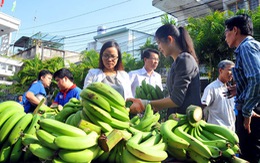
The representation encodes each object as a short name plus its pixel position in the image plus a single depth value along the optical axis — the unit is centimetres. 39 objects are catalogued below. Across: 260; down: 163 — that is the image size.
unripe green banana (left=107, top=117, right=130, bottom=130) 118
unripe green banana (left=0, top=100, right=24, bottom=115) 138
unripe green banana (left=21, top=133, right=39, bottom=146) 112
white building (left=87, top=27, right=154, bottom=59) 2236
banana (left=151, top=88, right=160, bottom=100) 230
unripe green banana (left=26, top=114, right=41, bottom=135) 125
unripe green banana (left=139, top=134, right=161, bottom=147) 105
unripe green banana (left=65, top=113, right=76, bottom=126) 130
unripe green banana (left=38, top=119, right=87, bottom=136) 101
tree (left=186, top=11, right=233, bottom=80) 907
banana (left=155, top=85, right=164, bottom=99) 234
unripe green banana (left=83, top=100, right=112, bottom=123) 113
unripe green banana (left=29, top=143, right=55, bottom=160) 98
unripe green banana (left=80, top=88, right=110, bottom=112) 116
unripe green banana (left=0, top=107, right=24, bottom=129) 129
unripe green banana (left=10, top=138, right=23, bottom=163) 119
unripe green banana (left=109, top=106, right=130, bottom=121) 121
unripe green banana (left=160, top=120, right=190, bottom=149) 109
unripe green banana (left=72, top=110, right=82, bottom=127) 125
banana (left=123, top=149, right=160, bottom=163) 96
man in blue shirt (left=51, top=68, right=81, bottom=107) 342
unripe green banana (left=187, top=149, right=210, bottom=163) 111
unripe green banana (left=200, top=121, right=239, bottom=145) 124
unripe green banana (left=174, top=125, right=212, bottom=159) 107
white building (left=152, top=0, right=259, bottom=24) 1323
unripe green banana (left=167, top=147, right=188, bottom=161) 117
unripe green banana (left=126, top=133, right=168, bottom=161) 94
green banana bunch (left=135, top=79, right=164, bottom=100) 232
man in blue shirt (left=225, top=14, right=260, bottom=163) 200
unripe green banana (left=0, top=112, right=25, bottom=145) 123
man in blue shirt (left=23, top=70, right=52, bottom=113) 371
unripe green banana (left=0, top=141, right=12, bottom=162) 118
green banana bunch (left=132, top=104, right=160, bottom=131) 130
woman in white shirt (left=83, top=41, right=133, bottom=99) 262
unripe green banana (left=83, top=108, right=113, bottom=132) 114
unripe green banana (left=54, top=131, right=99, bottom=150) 93
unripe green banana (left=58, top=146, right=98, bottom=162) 94
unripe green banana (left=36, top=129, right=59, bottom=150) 99
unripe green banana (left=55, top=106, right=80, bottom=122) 143
